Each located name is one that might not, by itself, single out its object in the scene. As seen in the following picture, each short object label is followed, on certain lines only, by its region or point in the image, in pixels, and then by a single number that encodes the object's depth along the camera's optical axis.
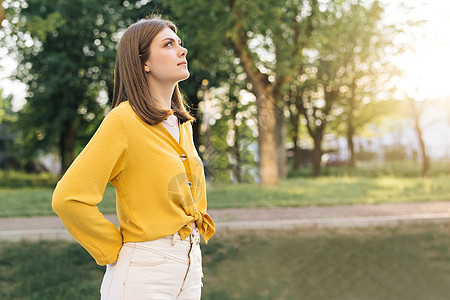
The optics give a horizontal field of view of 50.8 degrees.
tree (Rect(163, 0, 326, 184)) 14.74
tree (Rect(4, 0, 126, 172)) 22.25
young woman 1.72
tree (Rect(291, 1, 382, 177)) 17.52
